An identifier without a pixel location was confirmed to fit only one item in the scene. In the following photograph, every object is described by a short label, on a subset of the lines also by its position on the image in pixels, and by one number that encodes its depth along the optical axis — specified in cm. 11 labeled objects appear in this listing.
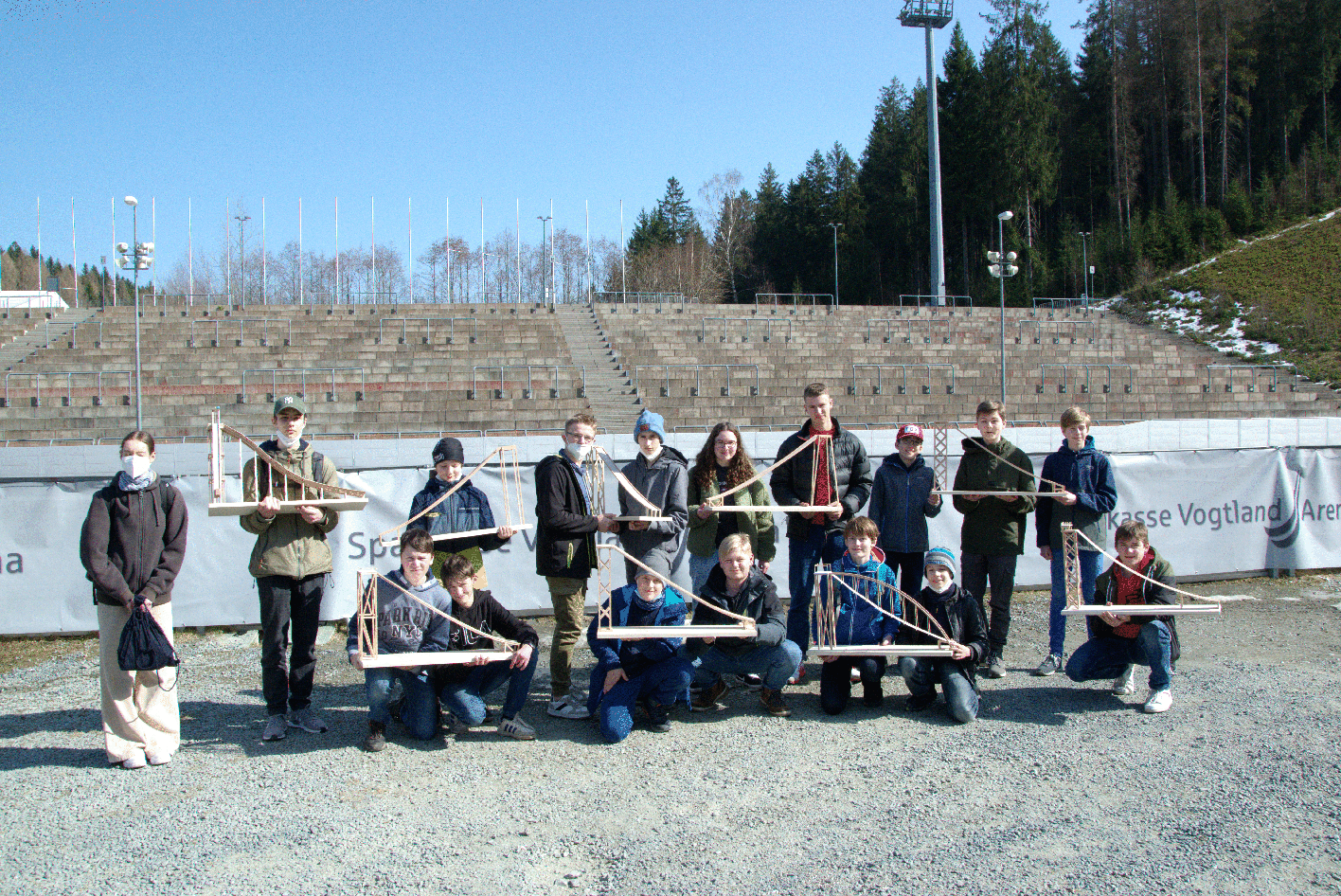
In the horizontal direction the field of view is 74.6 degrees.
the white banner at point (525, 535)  793
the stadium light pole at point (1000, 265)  2762
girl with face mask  483
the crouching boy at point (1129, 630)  568
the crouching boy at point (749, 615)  554
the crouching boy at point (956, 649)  544
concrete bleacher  2200
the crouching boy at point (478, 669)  525
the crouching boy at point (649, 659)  542
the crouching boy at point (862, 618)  567
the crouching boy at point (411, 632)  514
